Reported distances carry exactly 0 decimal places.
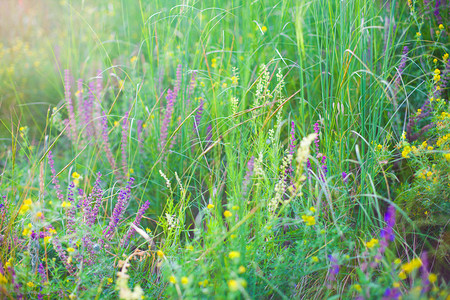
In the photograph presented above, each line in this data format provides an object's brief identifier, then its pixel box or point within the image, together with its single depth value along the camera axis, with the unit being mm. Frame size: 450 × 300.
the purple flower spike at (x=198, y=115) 1264
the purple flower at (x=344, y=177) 1167
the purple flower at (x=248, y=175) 1136
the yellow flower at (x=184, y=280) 1034
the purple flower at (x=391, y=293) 1026
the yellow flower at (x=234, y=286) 997
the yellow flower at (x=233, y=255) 1033
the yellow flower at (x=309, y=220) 1079
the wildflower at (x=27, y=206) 1073
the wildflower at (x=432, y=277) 1026
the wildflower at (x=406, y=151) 1149
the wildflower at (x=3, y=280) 1077
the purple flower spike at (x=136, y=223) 1162
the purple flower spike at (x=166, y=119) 1271
